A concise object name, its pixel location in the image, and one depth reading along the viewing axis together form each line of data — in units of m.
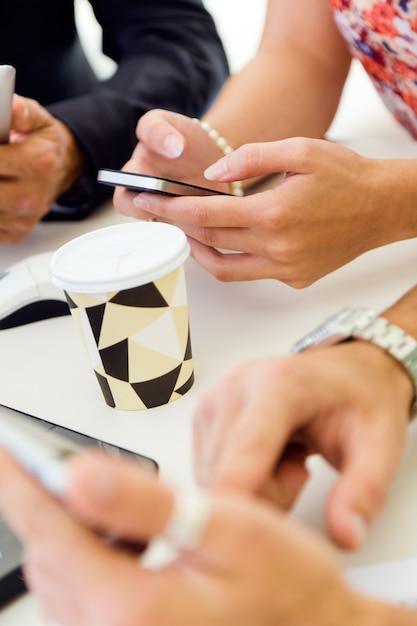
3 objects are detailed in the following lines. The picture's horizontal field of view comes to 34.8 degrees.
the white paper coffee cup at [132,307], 0.49
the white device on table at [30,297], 0.68
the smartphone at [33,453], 0.30
